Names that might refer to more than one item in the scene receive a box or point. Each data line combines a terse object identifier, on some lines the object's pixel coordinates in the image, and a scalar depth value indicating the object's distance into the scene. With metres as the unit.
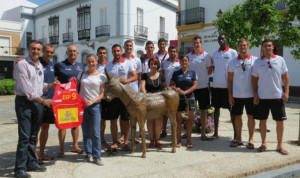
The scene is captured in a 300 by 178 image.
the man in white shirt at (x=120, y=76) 5.37
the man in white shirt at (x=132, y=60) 5.73
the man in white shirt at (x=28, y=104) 3.91
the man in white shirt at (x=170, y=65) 5.96
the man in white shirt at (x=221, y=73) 6.00
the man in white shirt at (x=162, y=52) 6.43
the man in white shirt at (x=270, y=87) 5.16
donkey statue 4.72
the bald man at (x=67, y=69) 4.95
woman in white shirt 4.65
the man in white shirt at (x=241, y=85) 5.50
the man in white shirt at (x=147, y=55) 6.04
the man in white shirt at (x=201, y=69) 6.09
